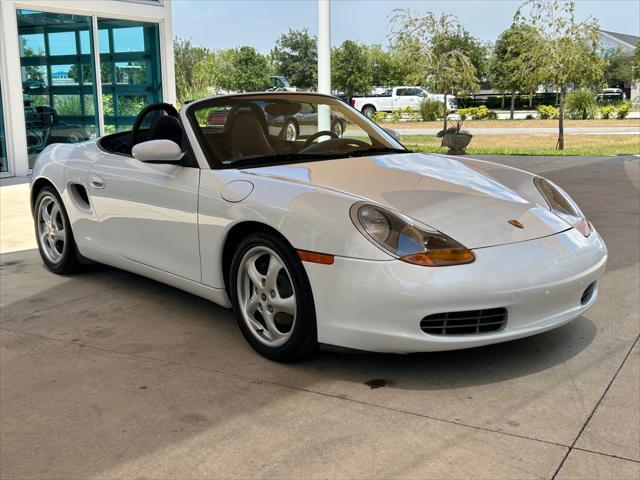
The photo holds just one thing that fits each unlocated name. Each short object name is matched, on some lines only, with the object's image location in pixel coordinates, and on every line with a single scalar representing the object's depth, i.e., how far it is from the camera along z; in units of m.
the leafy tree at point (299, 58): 60.81
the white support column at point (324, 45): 10.29
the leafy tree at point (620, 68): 67.56
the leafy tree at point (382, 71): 57.53
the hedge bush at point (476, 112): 37.78
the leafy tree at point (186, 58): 49.72
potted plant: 15.89
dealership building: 11.48
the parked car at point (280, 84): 40.23
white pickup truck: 39.72
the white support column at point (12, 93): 11.23
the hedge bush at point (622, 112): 34.25
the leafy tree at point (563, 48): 18.73
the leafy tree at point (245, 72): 58.72
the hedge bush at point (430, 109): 34.25
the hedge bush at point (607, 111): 34.61
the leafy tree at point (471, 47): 22.97
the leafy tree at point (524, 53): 19.62
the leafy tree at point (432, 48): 22.69
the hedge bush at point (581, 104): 33.45
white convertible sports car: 3.08
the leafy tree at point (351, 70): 49.53
